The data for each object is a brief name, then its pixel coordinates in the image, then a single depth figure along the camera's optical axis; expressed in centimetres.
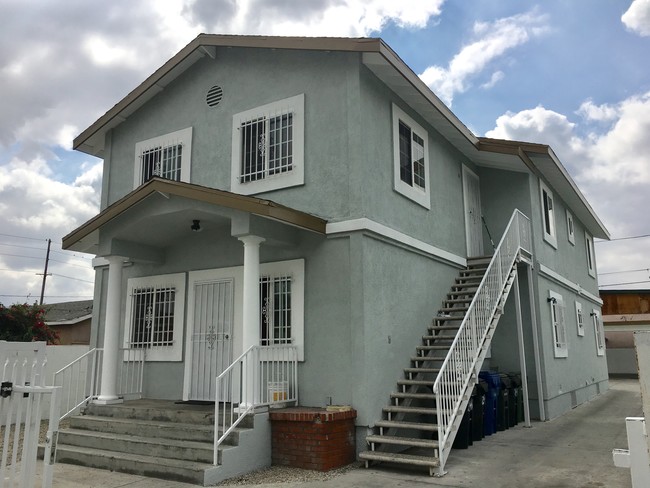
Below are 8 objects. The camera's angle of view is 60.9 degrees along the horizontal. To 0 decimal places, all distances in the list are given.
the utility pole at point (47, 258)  4278
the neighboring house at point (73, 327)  2198
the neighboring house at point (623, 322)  2833
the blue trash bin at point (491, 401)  1023
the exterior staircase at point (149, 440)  704
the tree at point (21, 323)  1438
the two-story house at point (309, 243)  812
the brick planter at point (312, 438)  732
